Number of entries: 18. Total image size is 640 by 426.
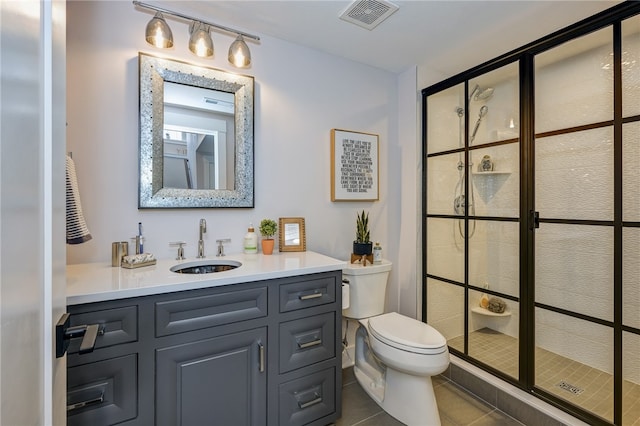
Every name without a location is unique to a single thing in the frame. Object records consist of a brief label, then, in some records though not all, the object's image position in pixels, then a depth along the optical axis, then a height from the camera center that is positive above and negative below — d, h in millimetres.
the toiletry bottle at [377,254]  2091 -288
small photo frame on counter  1959 -142
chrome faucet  1727 -174
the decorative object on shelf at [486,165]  2086 +332
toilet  1588 -770
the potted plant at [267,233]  1846 -126
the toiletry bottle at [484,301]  2065 -611
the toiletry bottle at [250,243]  1833 -184
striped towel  1226 -1
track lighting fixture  1516 +932
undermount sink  1605 -289
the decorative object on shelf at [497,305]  1983 -618
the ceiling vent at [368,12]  1624 +1121
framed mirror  1615 +440
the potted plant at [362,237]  2061 -177
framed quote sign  2201 +350
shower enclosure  1486 -24
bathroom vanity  1094 -554
